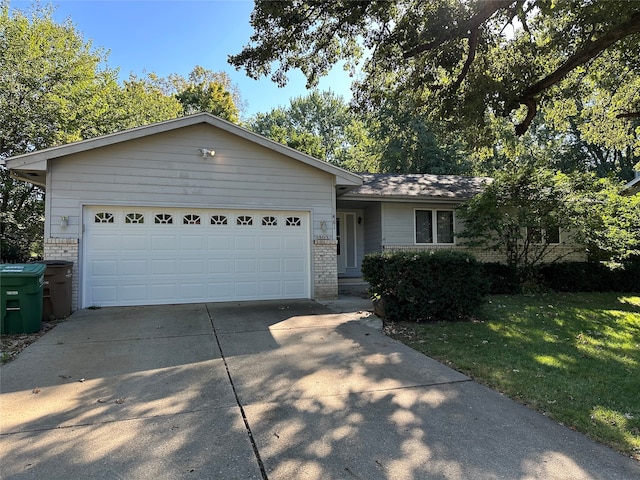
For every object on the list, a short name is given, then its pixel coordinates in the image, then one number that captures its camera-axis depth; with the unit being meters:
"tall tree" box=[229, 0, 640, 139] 8.27
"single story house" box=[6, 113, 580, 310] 8.59
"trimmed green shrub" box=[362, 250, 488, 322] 7.23
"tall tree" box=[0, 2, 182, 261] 15.07
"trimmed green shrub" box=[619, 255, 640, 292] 12.71
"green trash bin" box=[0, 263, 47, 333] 6.18
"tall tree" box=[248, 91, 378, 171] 38.53
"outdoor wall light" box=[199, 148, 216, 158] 9.46
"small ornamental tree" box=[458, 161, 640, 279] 10.86
